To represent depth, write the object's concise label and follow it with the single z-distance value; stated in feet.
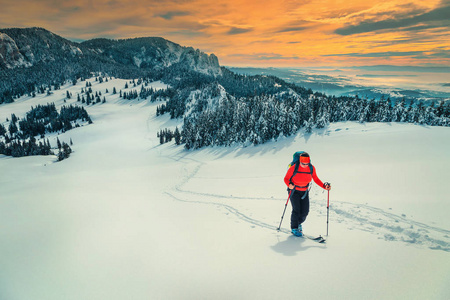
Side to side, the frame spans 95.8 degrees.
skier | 22.34
